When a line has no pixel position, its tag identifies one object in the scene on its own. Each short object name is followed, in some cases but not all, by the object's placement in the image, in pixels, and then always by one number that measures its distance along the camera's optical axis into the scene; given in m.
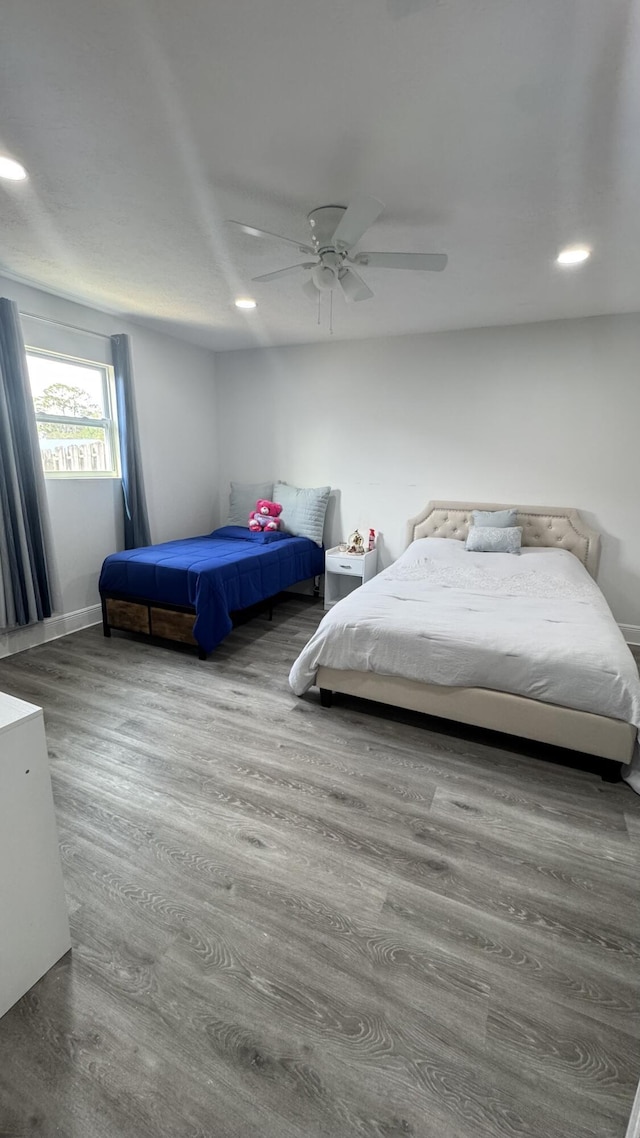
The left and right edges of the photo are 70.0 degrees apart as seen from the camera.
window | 3.43
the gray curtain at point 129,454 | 3.82
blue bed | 3.15
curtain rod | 3.21
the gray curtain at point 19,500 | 2.96
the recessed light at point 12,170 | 1.81
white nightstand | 4.14
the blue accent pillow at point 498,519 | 3.82
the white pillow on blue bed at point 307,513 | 4.49
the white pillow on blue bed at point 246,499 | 4.82
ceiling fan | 1.75
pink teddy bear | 4.49
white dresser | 1.12
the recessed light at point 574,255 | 2.38
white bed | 2.00
